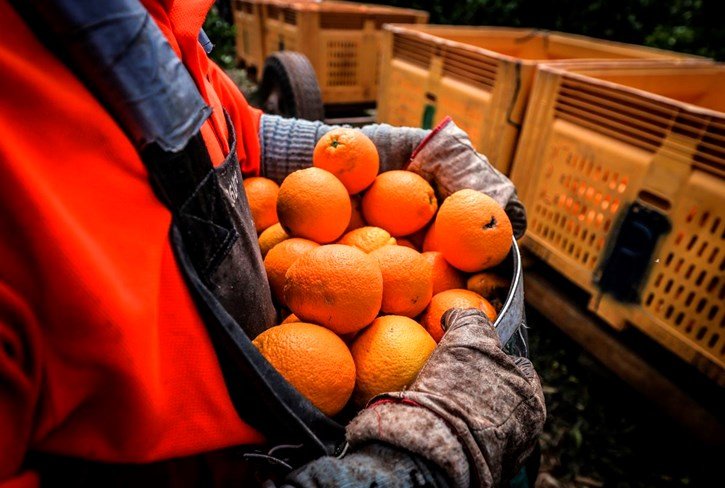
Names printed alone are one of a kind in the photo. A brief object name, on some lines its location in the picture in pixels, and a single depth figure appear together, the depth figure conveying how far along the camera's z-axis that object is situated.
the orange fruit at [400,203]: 0.63
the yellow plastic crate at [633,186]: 0.72
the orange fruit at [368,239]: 0.60
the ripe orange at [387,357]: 0.49
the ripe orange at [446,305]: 0.56
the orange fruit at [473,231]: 0.58
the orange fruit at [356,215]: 0.67
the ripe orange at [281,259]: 0.57
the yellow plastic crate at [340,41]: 1.65
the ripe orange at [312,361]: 0.45
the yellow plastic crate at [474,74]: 0.97
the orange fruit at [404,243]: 0.66
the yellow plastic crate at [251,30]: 2.07
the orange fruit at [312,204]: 0.58
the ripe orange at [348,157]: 0.63
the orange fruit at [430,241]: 0.64
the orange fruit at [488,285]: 0.61
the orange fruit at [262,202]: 0.67
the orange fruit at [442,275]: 0.61
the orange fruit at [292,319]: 0.53
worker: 0.31
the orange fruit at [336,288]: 0.49
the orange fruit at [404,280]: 0.54
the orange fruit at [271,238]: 0.63
